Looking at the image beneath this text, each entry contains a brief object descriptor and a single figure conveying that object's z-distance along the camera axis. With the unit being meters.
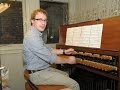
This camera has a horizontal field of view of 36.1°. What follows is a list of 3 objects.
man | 2.04
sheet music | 2.22
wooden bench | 2.02
